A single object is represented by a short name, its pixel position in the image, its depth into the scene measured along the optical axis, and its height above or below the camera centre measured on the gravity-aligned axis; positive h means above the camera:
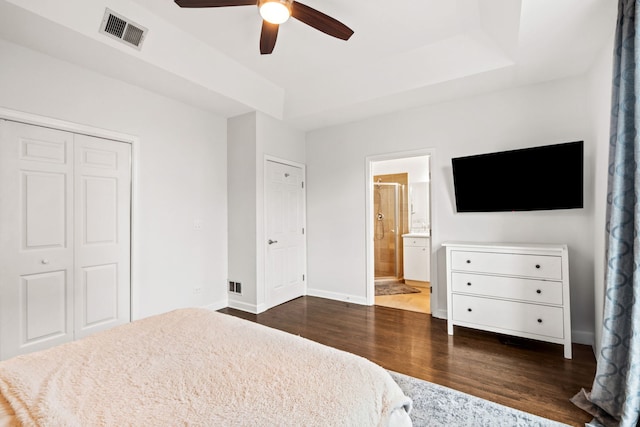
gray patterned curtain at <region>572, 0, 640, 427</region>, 1.53 -0.19
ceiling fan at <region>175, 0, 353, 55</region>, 1.91 +1.38
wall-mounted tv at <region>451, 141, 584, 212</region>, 2.71 +0.35
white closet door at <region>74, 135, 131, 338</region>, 2.67 -0.16
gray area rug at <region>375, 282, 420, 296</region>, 4.71 -1.23
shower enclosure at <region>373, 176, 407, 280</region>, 5.64 -0.24
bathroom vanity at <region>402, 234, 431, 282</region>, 5.02 -0.72
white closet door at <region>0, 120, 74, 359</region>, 2.27 -0.17
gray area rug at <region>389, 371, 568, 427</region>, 1.76 -1.23
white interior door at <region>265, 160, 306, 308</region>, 3.95 -0.25
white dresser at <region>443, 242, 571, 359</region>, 2.56 -0.69
